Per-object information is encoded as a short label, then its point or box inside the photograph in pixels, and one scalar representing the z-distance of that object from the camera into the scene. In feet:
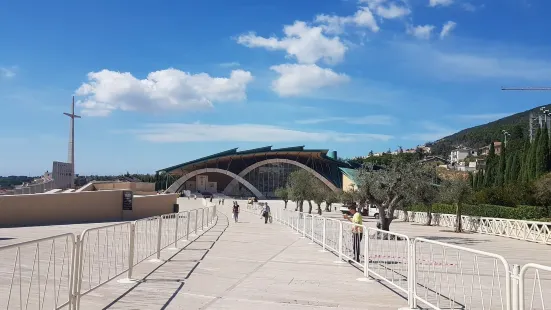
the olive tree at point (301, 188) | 171.73
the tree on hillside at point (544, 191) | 92.89
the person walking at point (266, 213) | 104.22
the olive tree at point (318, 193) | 172.76
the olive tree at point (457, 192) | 101.35
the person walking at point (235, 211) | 105.29
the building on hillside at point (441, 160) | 565.94
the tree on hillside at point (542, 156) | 148.05
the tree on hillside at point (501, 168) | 178.42
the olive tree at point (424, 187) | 79.20
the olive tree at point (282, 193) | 243.19
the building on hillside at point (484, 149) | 572.30
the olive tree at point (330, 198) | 191.05
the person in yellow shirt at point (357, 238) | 38.75
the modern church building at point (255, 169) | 393.09
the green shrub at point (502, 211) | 94.38
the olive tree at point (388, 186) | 78.28
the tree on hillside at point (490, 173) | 191.83
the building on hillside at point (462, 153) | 588.09
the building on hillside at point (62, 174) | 189.22
